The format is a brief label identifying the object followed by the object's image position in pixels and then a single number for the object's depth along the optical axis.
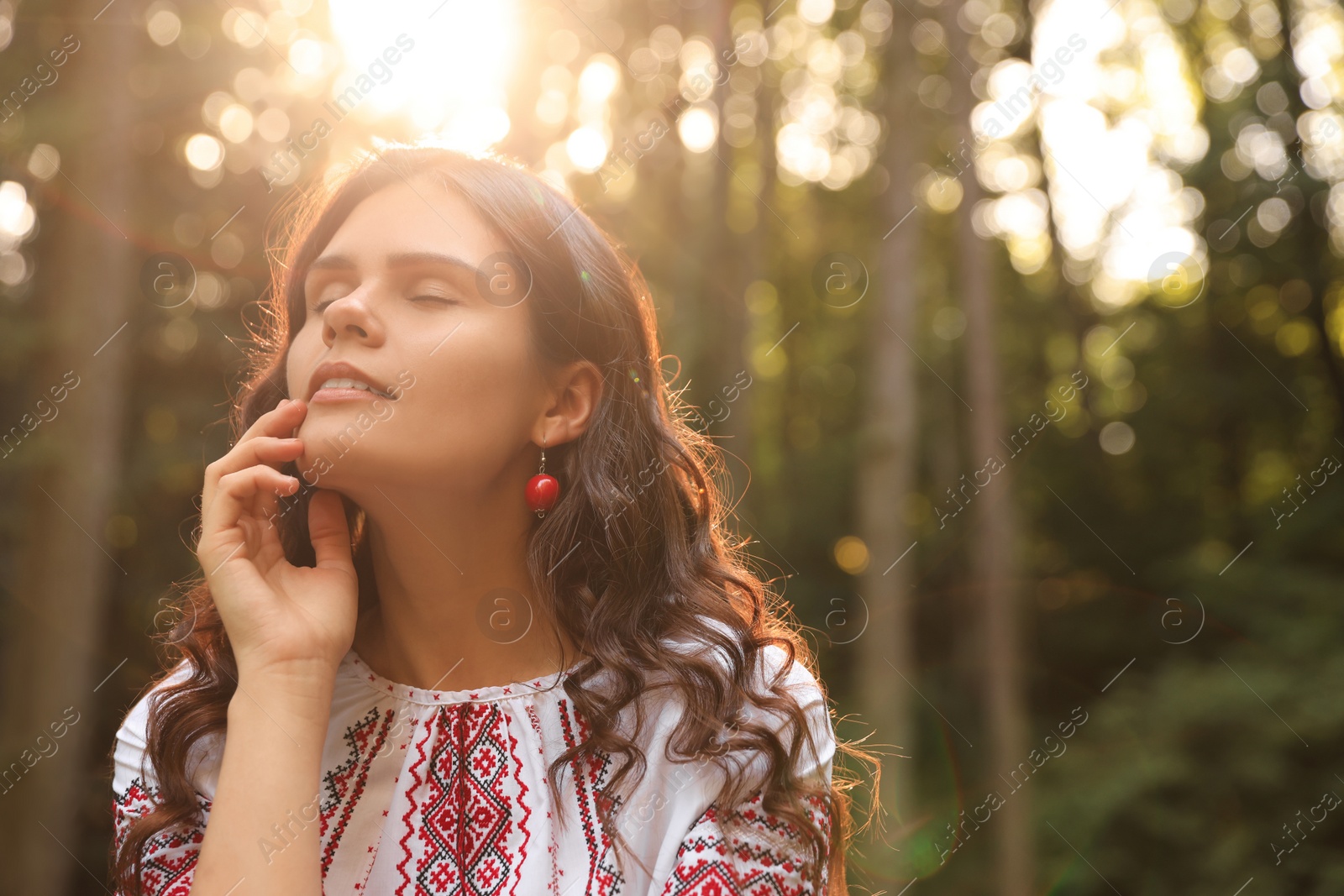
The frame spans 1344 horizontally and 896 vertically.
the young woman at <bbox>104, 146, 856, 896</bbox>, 1.84
